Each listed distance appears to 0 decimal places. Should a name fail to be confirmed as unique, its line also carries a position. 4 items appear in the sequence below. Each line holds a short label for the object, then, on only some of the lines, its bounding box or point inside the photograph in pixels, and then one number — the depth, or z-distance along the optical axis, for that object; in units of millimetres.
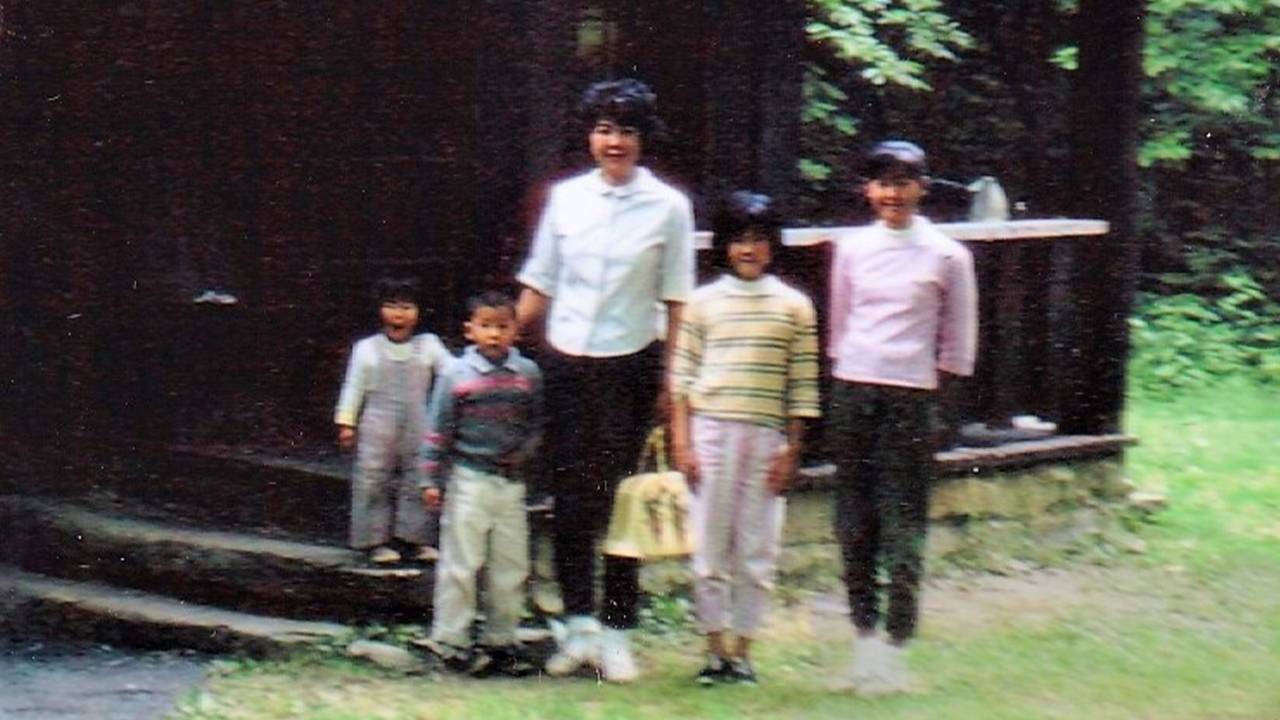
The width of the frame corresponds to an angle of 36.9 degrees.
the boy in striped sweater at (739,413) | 5703
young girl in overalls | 6344
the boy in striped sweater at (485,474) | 5832
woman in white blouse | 5742
